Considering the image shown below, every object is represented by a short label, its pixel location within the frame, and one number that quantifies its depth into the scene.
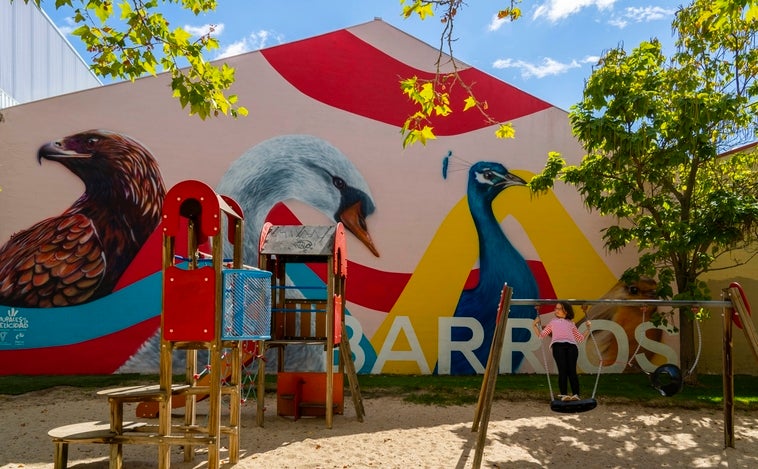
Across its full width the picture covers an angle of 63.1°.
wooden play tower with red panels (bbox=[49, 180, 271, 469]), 5.46
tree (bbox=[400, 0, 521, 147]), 5.70
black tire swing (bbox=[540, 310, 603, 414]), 6.89
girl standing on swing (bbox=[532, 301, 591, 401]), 7.86
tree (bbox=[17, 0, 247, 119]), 6.29
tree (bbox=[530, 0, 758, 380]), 9.59
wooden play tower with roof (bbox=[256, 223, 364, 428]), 8.31
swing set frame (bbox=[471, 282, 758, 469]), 6.30
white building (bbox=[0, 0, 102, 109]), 14.18
